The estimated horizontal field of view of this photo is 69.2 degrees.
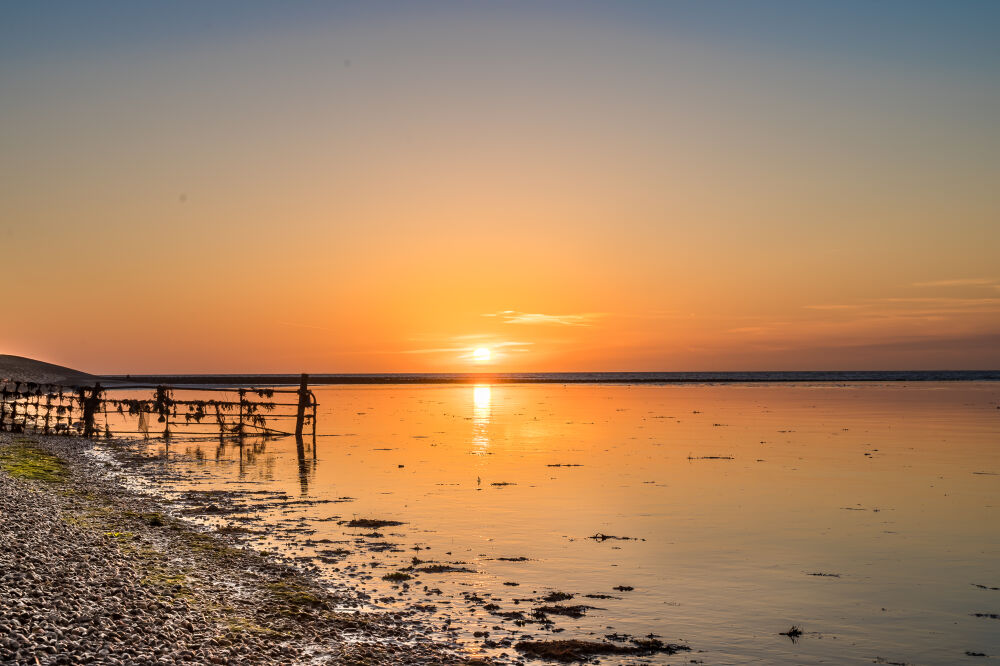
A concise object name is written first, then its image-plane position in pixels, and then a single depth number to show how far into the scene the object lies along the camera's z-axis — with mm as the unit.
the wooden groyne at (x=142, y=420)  47188
